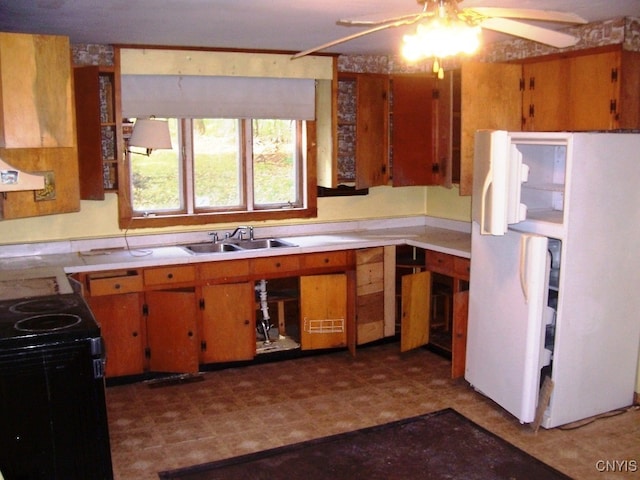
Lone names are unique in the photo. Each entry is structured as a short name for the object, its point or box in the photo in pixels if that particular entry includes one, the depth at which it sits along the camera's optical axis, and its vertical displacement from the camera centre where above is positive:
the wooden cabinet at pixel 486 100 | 4.23 +0.28
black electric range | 2.49 -1.01
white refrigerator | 3.43 -0.74
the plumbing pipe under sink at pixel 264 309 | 4.71 -1.22
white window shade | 4.44 +0.33
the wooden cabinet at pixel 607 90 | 3.74 +0.31
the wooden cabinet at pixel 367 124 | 4.95 +0.15
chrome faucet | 4.85 -0.66
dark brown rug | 3.15 -1.60
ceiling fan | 2.19 +0.44
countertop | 4.04 -0.74
